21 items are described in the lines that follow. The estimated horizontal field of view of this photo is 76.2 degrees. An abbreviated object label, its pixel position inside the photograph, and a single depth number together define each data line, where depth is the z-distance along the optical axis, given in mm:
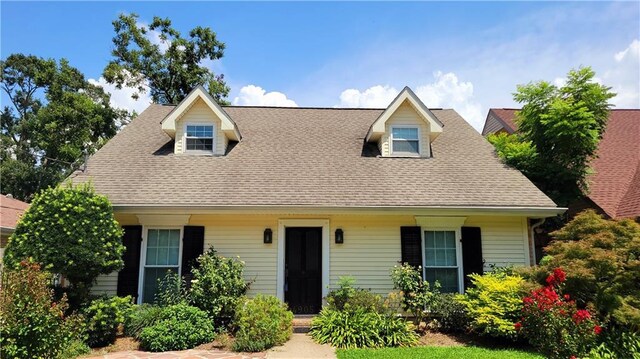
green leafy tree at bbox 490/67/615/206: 12013
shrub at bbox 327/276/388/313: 8641
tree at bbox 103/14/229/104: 23547
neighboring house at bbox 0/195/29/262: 13438
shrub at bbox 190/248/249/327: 8703
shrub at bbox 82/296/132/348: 7809
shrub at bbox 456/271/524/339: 7773
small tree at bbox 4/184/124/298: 7672
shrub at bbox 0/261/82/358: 5941
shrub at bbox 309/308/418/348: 8031
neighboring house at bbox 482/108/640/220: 13109
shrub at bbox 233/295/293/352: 7629
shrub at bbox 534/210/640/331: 7160
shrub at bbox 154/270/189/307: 8984
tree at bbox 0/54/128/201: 24812
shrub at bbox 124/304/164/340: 8383
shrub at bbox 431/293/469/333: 8836
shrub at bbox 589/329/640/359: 6926
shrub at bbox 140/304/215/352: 7645
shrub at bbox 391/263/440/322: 8859
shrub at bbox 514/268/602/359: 6007
